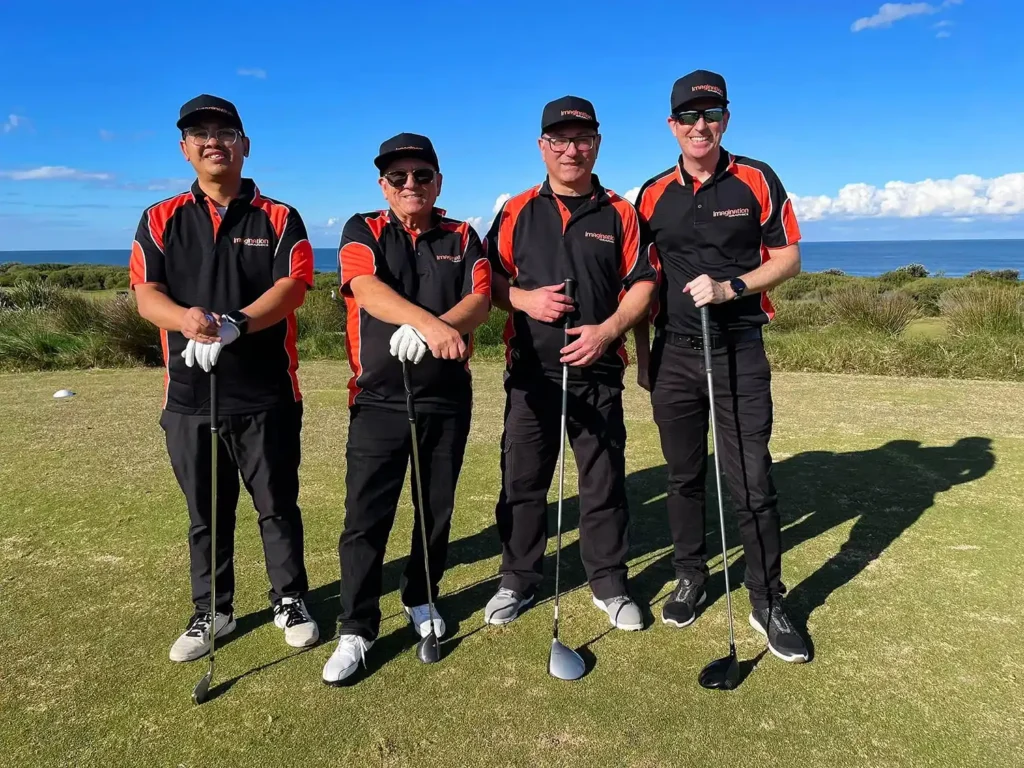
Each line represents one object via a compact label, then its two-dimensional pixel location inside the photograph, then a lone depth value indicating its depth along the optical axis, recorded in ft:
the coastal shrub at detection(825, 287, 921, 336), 45.32
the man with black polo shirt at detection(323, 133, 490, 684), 10.55
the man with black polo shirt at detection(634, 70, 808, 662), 11.60
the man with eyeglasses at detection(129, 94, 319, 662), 10.61
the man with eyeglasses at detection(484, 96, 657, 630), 11.41
